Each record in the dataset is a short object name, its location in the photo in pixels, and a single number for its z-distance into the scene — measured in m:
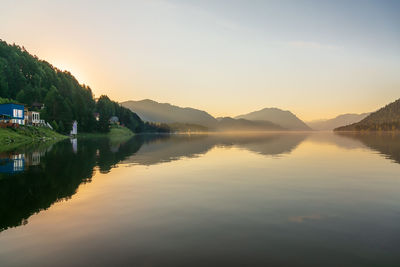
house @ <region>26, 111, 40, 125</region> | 127.94
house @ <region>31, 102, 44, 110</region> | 150.99
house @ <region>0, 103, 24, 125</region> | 106.75
